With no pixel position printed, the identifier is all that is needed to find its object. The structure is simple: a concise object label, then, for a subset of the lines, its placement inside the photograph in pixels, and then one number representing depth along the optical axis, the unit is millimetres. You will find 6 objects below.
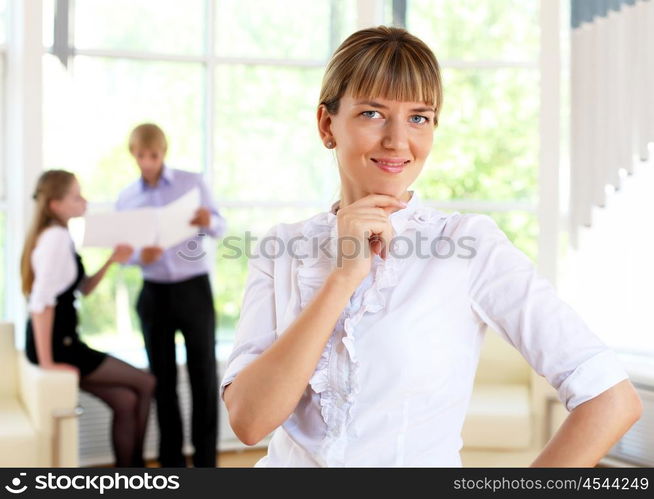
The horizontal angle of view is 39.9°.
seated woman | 3840
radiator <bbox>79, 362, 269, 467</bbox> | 4535
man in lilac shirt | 4137
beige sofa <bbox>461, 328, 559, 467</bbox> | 3834
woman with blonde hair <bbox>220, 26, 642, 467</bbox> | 1141
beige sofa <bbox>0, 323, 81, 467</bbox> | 3598
